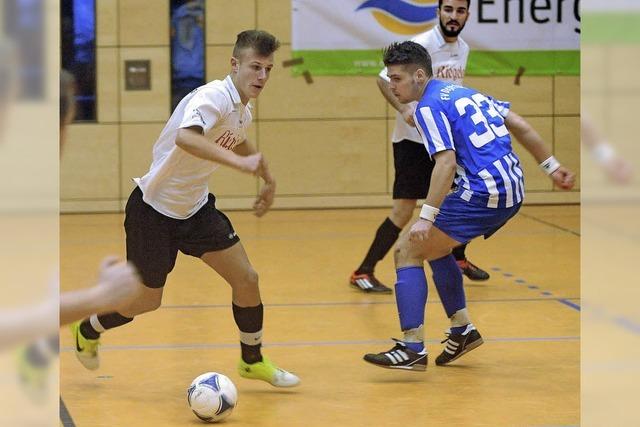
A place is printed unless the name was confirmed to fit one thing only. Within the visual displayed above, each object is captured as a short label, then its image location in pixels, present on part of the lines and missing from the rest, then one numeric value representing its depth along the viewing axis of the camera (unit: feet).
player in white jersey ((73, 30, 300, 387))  27.78
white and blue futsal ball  26.00
